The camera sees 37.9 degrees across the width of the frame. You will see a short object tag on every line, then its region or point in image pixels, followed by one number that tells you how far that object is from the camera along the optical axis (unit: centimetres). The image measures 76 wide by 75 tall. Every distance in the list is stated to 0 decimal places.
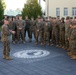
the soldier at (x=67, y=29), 606
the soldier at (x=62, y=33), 665
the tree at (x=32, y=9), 1659
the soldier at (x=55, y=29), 690
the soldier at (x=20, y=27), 766
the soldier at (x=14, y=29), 773
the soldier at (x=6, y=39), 525
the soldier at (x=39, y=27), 725
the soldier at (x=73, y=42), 547
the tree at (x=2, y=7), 1626
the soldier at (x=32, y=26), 801
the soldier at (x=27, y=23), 806
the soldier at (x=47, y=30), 712
